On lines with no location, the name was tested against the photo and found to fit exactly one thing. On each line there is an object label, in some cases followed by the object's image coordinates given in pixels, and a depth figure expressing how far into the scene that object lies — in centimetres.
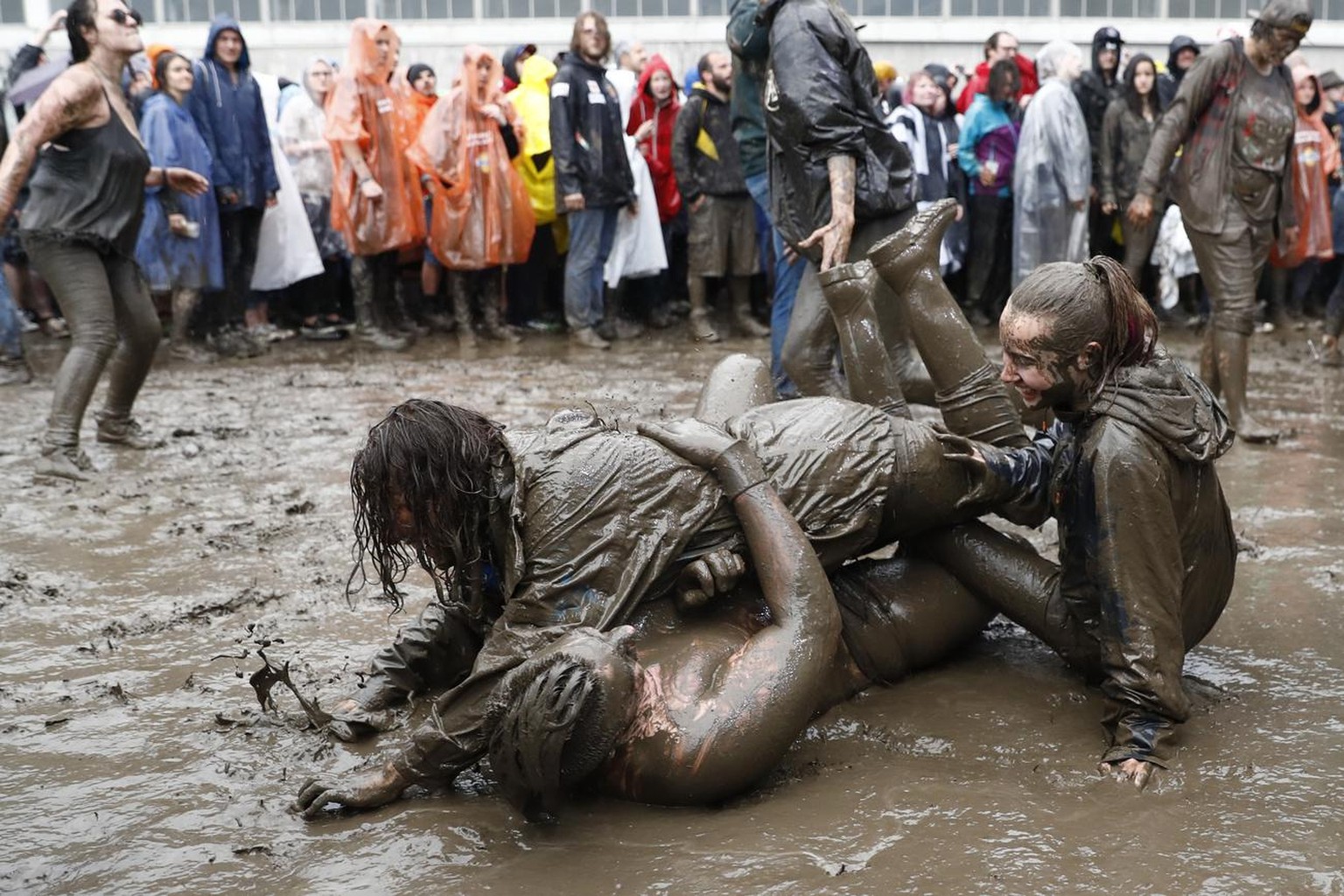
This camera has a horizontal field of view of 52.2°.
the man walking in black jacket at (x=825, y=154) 548
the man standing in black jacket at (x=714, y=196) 1016
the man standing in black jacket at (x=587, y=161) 990
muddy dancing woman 624
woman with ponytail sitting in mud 327
